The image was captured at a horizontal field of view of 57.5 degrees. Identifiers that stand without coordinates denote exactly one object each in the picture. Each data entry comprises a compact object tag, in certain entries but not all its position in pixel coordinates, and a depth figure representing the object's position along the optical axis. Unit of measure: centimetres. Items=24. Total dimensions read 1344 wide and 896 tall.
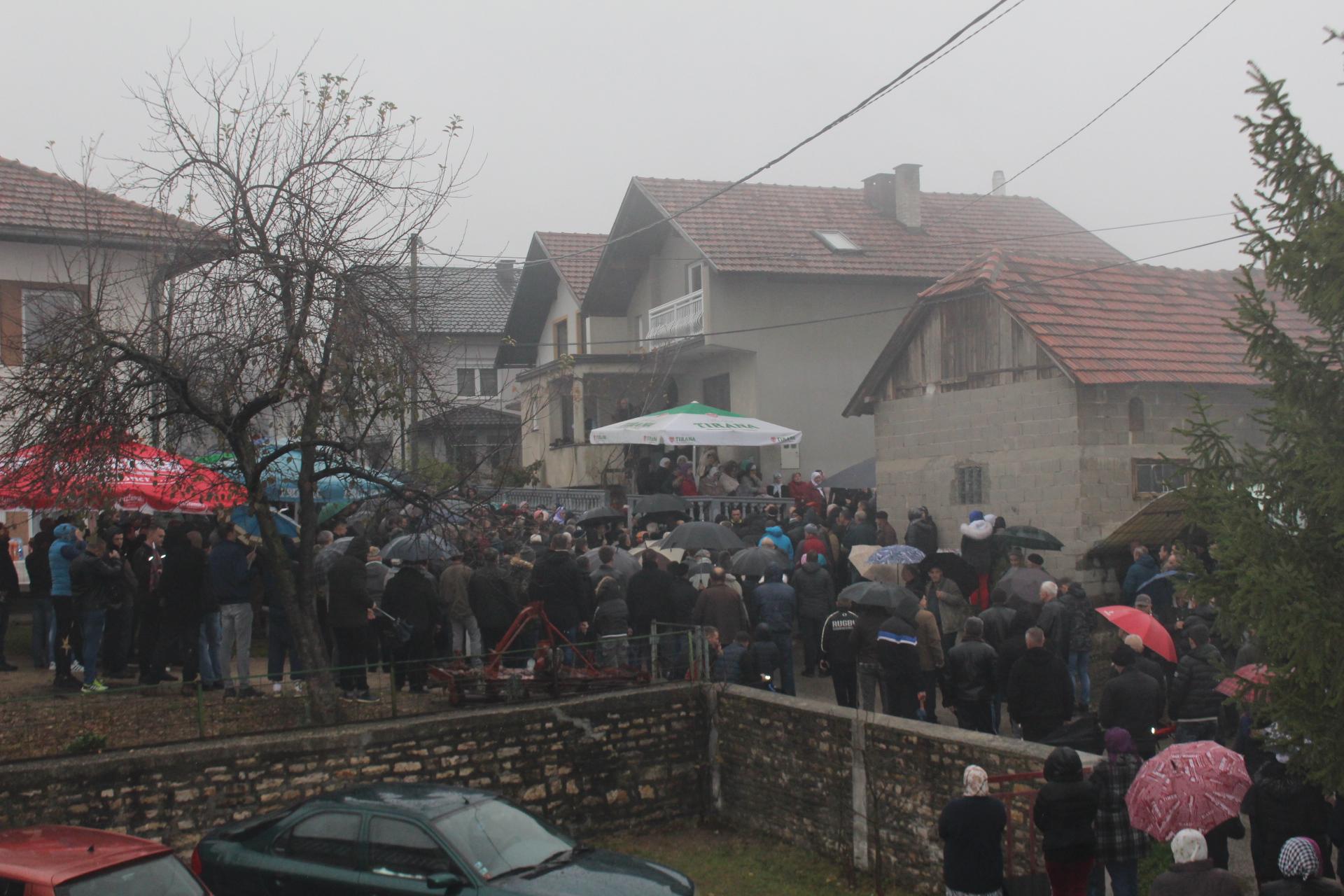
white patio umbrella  2147
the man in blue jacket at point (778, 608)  1388
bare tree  1091
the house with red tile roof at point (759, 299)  2847
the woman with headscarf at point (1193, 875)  636
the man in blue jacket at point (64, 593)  1325
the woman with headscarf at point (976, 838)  795
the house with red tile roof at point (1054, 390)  1770
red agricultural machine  1268
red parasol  1087
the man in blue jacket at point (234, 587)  1282
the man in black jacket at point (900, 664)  1217
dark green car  855
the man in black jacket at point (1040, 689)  1084
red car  717
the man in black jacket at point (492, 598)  1377
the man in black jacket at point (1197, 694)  1034
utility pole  1169
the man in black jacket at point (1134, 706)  975
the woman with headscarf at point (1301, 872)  606
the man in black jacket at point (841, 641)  1302
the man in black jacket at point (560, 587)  1366
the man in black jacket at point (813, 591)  1479
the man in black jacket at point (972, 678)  1155
